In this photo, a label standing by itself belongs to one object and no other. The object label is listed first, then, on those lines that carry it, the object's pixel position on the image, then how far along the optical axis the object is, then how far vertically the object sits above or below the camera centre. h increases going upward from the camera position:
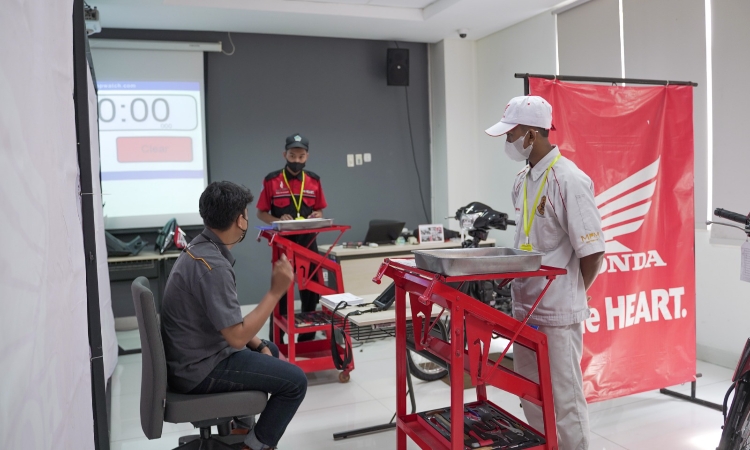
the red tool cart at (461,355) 1.89 -0.56
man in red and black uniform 4.68 +0.04
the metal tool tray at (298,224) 3.94 -0.16
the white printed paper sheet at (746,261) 2.39 -0.31
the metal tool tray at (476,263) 1.80 -0.21
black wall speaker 6.73 +1.52
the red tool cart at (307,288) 3.95 -0.63
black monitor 5.58 -0.32
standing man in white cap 2.28 -0.25
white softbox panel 0.89 -0.07
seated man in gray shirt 2.23 -0.47
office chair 2.18 -0.75
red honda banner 3.15 -0.20
